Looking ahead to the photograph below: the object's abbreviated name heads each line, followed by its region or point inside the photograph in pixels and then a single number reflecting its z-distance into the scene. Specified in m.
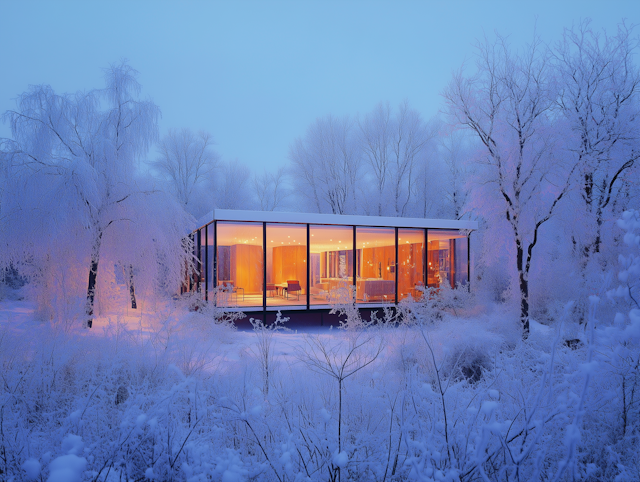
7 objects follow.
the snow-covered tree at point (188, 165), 21.91
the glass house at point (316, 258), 9.65
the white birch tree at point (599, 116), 8.62
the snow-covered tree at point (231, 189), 23.30
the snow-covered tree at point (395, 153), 22.58
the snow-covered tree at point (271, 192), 26.88
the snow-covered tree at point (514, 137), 8.03
